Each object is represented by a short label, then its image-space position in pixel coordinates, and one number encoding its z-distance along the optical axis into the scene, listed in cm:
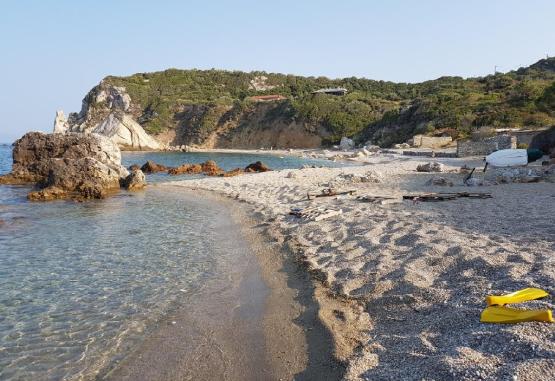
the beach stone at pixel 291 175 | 2112
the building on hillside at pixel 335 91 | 8631
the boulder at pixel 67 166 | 1795
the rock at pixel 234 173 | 2641
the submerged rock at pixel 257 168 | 2848
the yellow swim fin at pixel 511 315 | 381
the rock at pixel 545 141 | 2183
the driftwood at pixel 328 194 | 1397
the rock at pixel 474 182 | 1439
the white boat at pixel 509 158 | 1697
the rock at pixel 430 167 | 2133
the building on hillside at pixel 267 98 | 8310
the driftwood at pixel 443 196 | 1142
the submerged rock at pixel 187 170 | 2885
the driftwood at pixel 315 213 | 1035
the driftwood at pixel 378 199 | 1172
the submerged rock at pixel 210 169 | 2775
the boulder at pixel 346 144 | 5659
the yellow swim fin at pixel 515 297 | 430
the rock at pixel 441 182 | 1513
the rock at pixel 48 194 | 1669
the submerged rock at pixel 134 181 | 2062
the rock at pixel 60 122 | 7469
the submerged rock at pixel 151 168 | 3038
